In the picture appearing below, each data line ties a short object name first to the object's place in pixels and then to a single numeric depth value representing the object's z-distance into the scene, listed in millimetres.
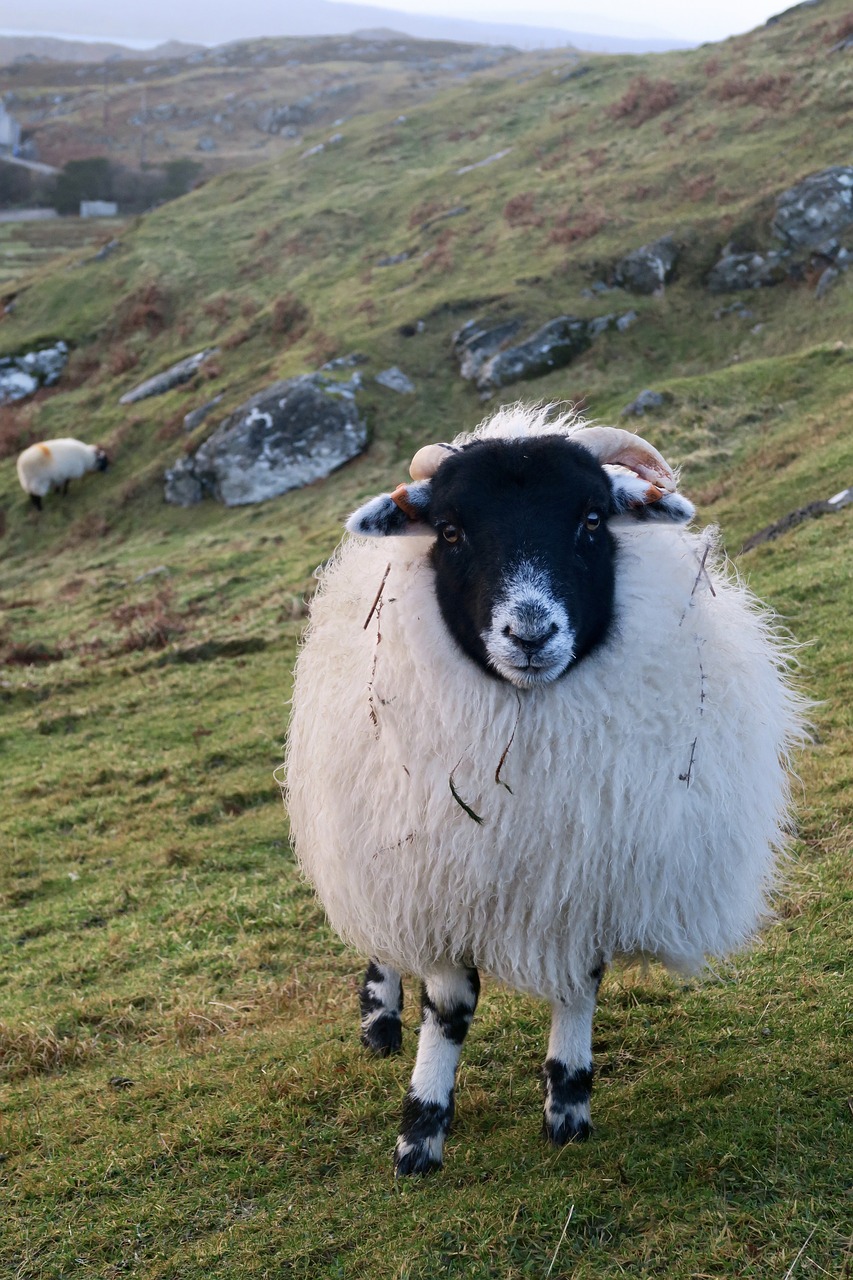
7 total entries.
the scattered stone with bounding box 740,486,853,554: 12812
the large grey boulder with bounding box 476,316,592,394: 23500
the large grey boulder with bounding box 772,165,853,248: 22453
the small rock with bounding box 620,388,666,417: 19453
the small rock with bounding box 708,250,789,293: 22875
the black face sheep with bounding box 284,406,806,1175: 4070
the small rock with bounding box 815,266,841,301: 21938
